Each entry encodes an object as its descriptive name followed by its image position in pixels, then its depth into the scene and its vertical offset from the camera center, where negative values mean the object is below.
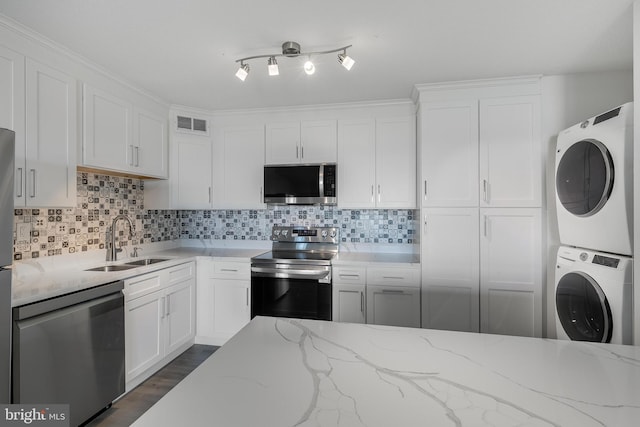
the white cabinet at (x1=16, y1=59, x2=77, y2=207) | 1.96 +0.46
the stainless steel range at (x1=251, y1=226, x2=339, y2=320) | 2.91 -0.65
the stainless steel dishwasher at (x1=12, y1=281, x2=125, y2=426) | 1.61 -0.75
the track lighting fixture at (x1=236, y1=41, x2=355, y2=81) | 1.98 +0.99
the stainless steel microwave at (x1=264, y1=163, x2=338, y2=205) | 3.14 +0.27
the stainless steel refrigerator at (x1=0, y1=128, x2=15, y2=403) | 1.43 -0.14
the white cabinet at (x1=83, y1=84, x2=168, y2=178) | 2.39 +0.63
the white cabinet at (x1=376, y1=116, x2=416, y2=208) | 3.07 +0.46
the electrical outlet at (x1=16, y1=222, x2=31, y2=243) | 2.13 -0.12
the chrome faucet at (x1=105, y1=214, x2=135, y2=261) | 2.69 -0.25
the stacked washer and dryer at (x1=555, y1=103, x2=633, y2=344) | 1.64 -0.09
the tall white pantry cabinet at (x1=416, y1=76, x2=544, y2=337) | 2.58 +0.05
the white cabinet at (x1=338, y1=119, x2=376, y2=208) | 3.15 +0.47
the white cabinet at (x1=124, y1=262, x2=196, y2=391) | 2.35 -0.83
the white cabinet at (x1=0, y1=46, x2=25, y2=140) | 1.82 +0.69
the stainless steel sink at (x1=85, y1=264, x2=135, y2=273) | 2.48 -0.42
